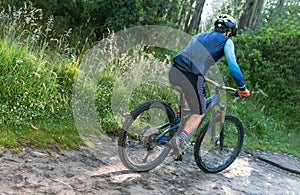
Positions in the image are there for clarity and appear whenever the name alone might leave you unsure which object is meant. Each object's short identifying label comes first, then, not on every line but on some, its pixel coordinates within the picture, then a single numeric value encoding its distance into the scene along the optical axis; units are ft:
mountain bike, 13.60
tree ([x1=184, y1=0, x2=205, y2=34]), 38.09
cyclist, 13.67
